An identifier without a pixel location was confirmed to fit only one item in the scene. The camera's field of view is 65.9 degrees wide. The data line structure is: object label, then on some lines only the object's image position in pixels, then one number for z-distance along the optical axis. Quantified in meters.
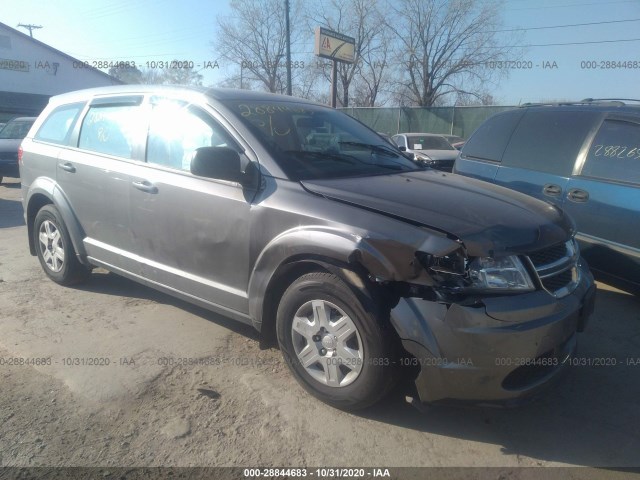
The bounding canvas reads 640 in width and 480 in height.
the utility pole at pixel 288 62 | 23.06
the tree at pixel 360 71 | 36.47
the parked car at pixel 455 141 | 18.07
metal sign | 24.78
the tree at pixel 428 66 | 33.25
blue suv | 4.09
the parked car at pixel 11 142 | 12.13
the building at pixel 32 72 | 31.84
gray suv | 2.41
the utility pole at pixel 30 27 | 47.29
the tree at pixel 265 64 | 37.09
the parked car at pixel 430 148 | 13.16
